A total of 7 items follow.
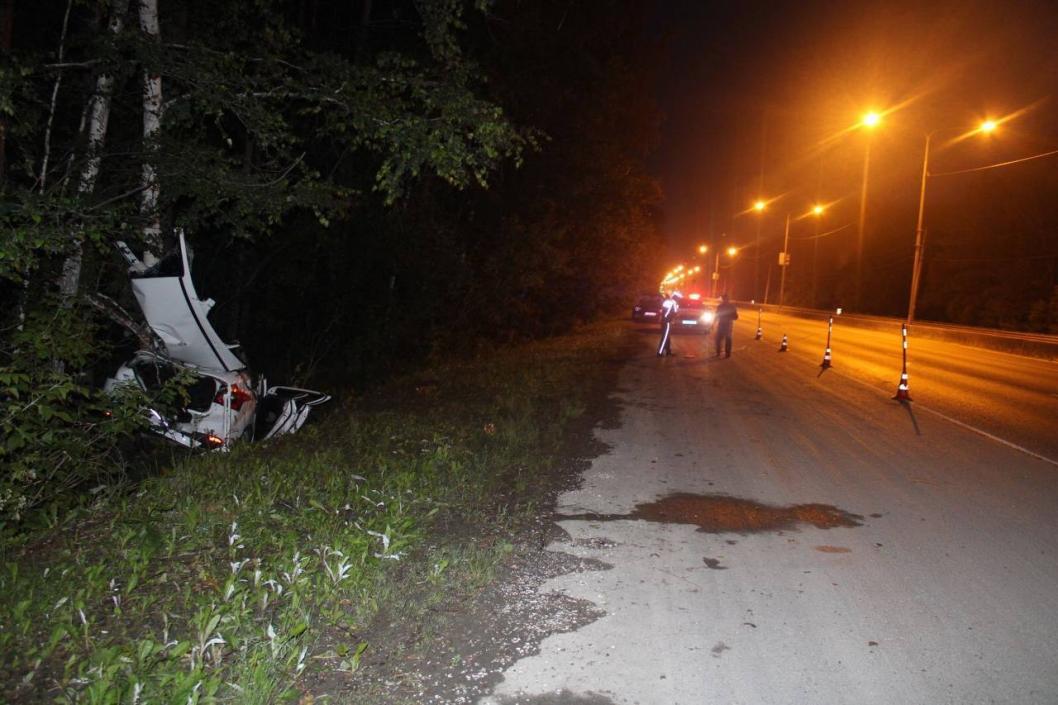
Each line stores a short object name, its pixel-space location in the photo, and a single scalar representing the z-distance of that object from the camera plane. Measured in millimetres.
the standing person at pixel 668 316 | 20828
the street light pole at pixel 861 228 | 49938
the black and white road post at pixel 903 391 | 13164
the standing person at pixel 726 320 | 20062
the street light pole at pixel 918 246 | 28922
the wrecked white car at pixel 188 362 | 8039
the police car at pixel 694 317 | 29562
